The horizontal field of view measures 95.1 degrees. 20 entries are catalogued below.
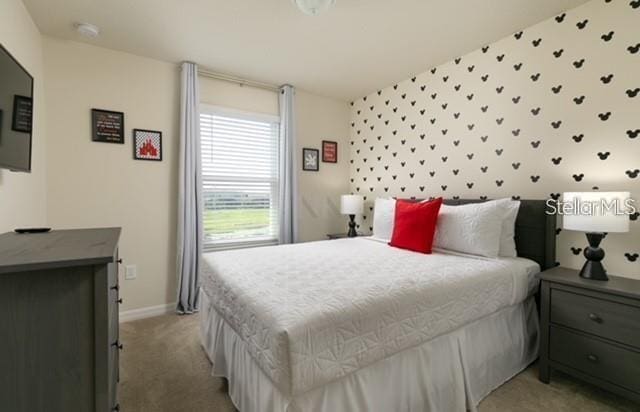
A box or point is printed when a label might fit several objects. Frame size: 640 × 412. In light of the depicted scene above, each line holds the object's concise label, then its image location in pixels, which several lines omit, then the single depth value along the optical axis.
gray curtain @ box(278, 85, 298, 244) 3.47
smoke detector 2.23
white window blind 3.18
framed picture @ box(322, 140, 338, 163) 3.94
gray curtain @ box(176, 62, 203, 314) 2.87
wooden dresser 0.80
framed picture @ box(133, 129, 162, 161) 2.76
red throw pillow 2.37
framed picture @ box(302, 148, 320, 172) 3.76
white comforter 1.12
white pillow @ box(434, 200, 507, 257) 2.15
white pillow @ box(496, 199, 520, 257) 2.21
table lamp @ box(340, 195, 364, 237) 3.57
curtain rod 3.06
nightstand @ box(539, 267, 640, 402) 1.54
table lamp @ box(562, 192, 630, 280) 1.64
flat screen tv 1.33
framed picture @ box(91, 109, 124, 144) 2.58
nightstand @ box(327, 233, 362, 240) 3.75
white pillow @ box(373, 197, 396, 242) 2.95
